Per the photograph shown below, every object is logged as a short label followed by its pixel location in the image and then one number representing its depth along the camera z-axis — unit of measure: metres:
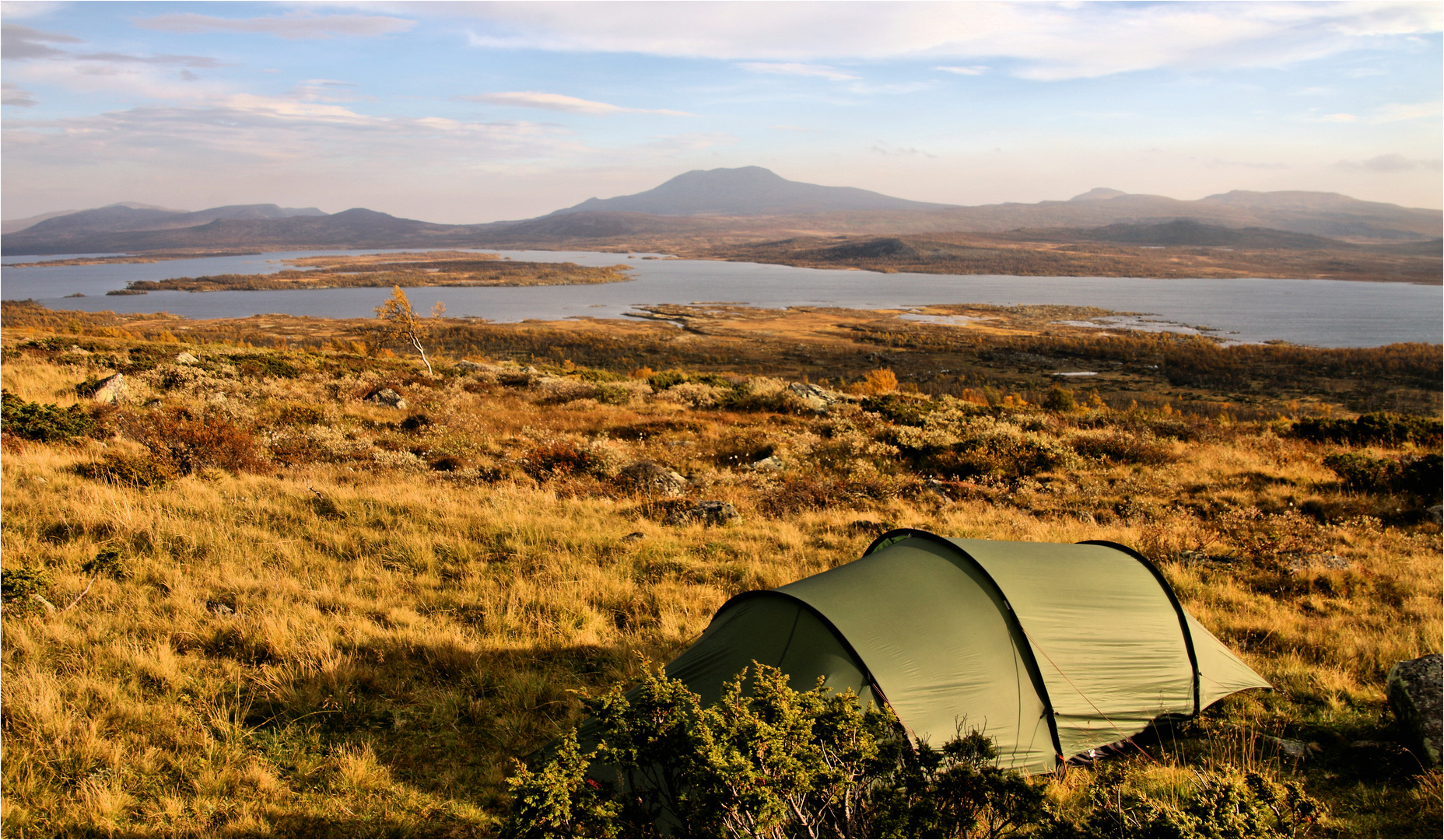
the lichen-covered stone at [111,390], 14.81
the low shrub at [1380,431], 17.73
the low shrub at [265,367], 21.91
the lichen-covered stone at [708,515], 10.22
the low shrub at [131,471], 9.36
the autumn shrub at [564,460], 12.92
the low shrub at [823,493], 11.49
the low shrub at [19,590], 5.60
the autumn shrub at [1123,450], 15.92
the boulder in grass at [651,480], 12.13
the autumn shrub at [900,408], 20.44
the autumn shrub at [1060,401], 31.02
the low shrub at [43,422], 11.19
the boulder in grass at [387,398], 19.34
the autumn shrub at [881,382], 36.66
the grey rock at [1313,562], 8.95
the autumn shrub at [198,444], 10.67
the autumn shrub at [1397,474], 12.99
